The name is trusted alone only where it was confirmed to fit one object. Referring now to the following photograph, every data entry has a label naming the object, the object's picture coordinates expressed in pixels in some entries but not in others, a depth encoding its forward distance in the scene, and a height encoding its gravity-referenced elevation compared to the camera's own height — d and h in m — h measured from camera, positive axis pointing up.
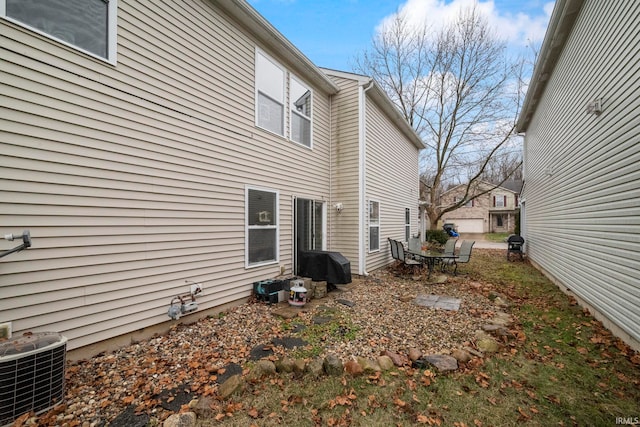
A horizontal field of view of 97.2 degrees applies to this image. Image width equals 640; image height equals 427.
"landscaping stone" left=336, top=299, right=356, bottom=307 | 5.48 -1.73
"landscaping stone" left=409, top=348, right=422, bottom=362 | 3.38 -1.70
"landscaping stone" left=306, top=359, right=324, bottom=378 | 3.05 -1.68
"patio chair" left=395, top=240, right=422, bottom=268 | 8.51 -1.33
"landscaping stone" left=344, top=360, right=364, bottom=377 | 3.07 -1.68
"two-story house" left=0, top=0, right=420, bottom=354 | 2.86 +0.76
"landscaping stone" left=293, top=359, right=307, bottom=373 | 3.07 -1.66
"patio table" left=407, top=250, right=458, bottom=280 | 8.16 -1.25
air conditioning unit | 2.13 -1.27
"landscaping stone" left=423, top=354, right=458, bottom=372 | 3.17 -1.70
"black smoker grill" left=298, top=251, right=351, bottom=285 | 6.12 -1.15
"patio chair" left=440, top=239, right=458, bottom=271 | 8.99 -1.19
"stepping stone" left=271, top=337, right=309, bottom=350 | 3.70 -1.71
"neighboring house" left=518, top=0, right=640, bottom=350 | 3.69 +1.06
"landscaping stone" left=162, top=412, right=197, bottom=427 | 2.25 -1.67
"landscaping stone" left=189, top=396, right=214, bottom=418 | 2.42 -1.69
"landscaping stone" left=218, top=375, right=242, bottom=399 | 2.65 -1.65
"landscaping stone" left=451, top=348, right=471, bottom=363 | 3.37 -1.70
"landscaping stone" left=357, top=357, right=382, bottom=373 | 3.12 -1.69
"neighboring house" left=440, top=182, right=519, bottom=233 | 31.08 +0.24
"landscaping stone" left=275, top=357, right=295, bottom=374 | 3.11 -1.67
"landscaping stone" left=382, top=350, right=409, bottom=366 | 3.31 -1.72
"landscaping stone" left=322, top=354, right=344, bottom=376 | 3.08 -1.66
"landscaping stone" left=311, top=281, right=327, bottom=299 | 5.94 -1.57
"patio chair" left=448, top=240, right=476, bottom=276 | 8.41 -1.15
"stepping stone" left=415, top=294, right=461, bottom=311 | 5.43 -1.76
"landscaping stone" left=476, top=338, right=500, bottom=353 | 3.65 -1.72
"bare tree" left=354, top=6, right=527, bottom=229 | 15.09 +7.59
